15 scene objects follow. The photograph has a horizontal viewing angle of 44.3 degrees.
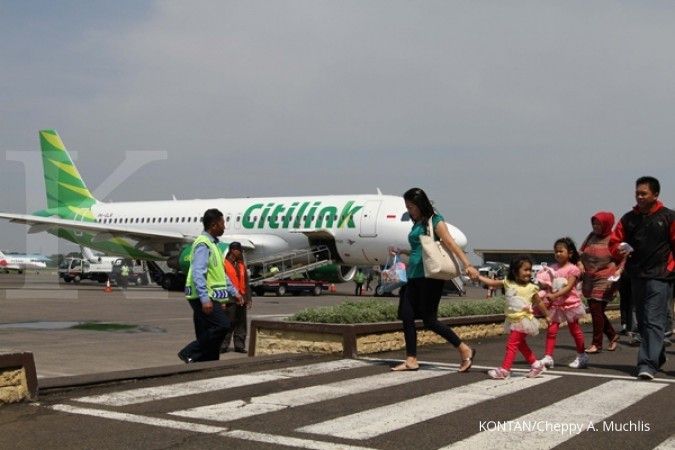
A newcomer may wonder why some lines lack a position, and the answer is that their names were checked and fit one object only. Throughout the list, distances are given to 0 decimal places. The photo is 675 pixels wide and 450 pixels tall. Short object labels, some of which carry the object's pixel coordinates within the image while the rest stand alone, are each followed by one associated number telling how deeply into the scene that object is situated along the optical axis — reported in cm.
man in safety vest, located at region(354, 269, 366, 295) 3600
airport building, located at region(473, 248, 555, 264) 11500
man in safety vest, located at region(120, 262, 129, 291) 4490
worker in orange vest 1086
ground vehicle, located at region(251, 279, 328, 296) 3253
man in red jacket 766
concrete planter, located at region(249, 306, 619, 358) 899
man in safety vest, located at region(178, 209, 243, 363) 805
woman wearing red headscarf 1025
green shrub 958
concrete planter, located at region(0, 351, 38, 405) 579
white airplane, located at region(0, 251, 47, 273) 8066
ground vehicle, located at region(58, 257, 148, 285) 5118
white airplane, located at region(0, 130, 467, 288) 3131
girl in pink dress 873
